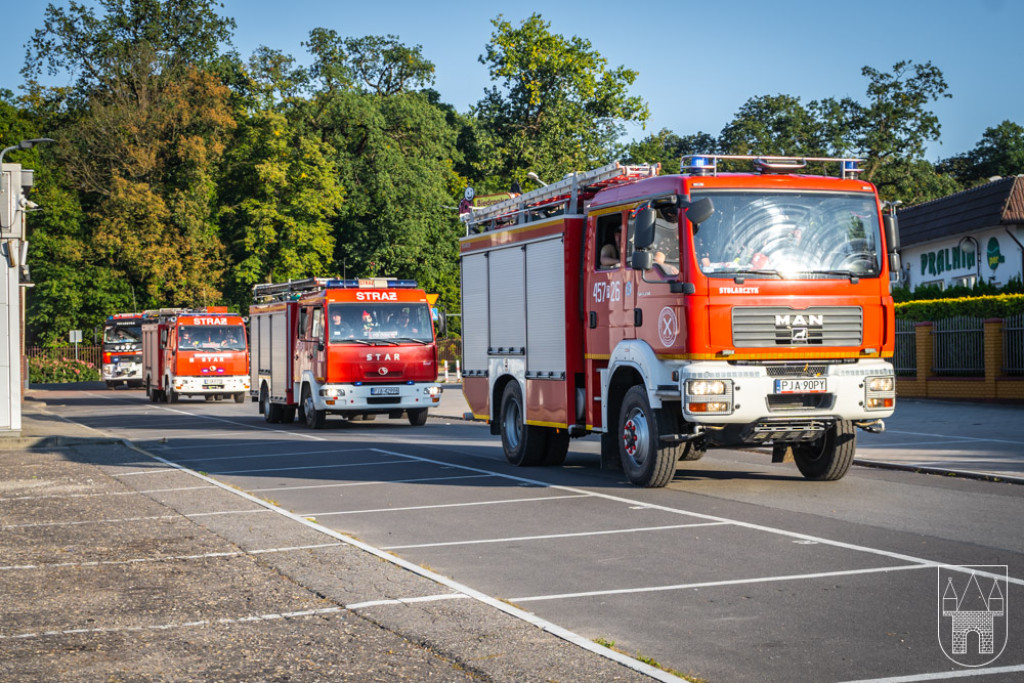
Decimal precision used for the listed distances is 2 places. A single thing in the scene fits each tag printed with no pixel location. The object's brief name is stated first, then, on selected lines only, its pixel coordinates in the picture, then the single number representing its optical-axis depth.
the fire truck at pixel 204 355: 41.75
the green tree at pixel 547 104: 60.56
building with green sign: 38.03
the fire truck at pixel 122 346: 58.31
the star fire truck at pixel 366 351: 25.38
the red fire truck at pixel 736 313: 12.52
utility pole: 21.72
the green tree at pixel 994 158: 88.56
